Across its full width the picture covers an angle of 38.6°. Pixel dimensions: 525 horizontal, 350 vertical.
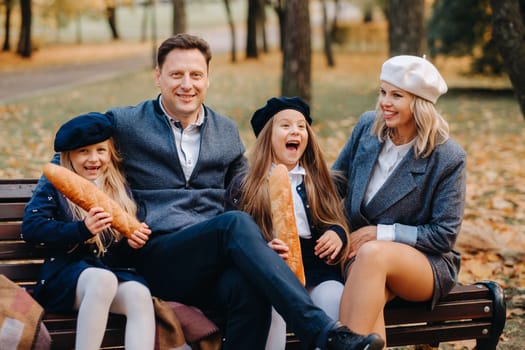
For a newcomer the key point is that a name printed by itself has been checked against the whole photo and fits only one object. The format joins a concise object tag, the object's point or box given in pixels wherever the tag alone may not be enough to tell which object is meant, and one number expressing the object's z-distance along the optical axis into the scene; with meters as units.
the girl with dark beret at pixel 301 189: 3.88
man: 3.36
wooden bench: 3.80
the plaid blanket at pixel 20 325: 3.30
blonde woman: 3.62
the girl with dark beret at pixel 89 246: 3.36
